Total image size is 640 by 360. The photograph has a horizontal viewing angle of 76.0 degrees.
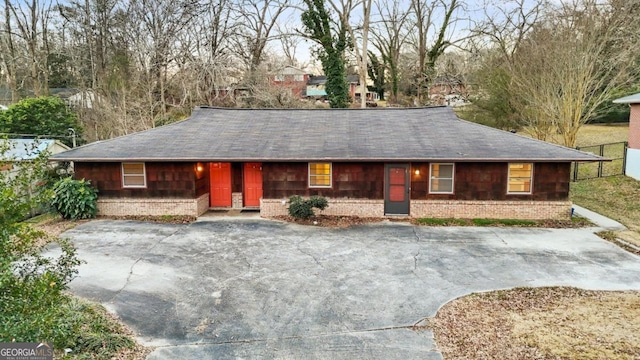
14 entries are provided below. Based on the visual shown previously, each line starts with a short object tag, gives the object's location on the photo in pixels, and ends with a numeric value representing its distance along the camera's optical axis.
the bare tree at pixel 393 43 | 36.50
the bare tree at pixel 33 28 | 30.58
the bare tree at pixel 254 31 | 31.62
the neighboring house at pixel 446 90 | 34.66
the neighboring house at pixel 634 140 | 19.23
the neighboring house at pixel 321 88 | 49.57
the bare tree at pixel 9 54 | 31.02
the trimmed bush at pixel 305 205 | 14.65
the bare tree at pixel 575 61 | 20.02
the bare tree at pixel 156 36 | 26.97
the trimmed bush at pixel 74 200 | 14.84
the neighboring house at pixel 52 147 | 16.45
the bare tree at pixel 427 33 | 33.12
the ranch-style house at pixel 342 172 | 14.73
